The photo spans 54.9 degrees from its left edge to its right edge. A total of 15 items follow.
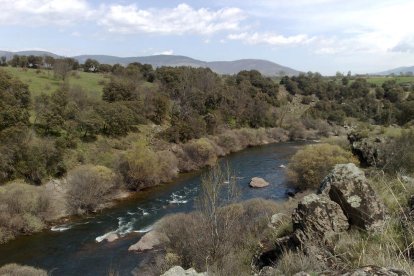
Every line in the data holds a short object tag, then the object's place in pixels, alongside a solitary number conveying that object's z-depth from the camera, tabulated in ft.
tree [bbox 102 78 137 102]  234.79
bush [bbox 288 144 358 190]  153.38
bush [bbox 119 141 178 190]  168.04
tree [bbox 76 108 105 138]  186.50
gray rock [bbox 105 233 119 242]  111.65
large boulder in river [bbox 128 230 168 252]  103.71
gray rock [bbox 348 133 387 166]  142.51
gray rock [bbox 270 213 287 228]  44.10
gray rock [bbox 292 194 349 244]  28.78
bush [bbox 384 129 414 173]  93.38
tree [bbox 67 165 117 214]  138.41
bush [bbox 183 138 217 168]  207.56
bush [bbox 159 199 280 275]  44.74
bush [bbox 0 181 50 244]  117.19
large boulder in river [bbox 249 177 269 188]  161.17
